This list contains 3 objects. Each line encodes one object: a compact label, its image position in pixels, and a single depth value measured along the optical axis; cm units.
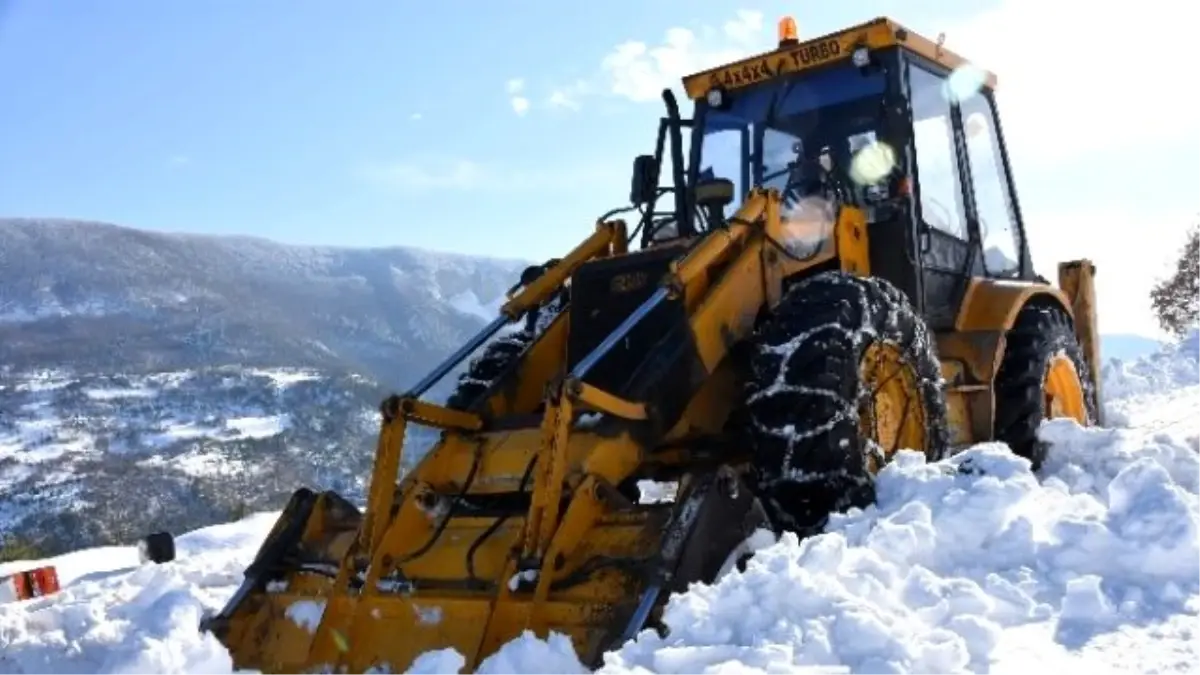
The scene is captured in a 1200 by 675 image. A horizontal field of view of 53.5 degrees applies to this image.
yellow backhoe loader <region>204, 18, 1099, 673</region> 435
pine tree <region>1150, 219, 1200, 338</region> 2786
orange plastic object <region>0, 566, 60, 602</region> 738
